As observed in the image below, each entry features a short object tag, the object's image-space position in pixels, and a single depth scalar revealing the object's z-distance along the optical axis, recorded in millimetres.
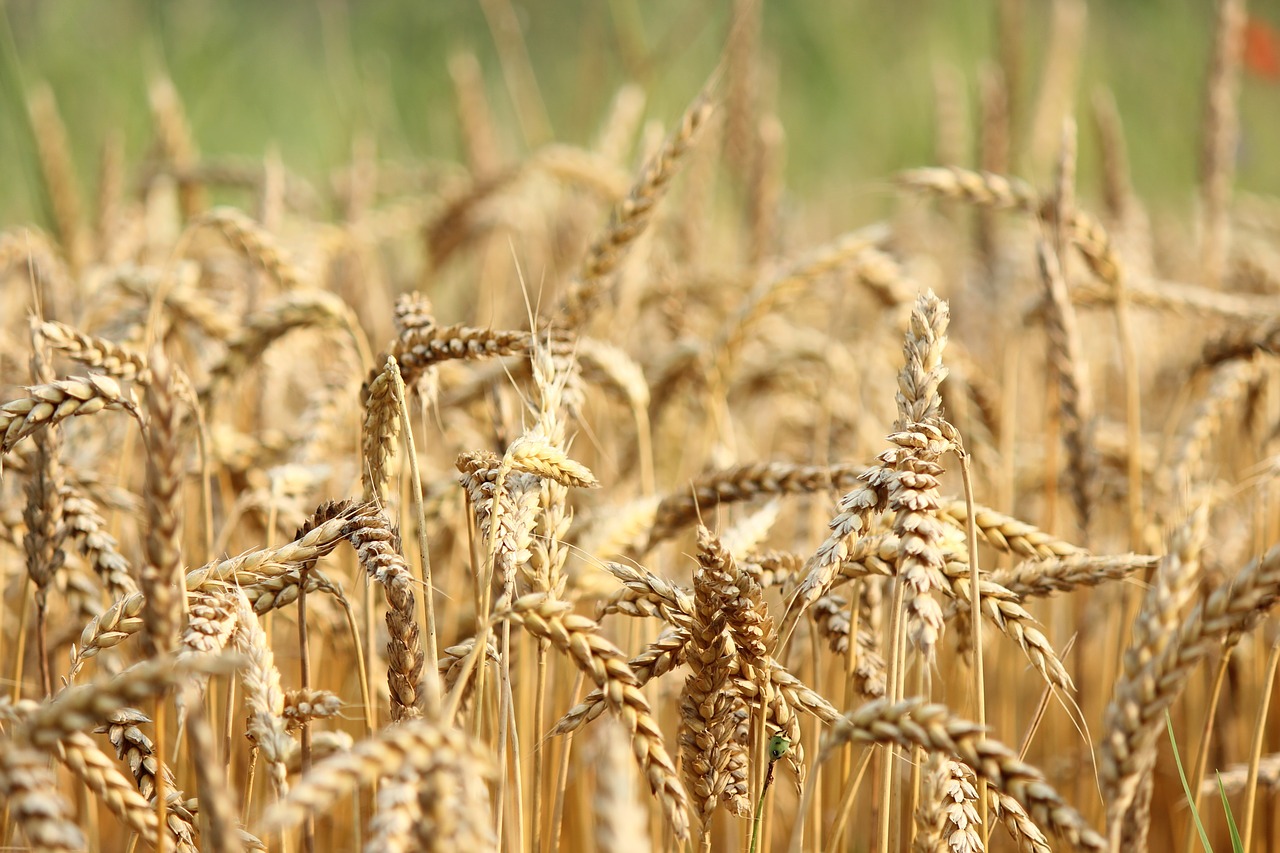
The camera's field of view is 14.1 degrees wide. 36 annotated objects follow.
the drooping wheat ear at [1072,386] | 1585
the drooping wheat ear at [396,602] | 1442
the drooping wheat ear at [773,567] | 1492
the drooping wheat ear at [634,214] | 1561
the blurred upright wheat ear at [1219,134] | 1845
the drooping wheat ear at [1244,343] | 1588
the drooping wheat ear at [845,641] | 1496
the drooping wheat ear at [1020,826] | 1457
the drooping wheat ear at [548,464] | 1452
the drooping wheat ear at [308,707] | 1459
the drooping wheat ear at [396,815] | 1260
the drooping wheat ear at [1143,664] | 1367
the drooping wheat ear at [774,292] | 1630
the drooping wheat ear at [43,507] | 1486
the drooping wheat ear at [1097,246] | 1610
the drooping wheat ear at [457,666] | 1463
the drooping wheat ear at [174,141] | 1850
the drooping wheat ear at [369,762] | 1149
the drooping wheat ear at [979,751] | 1390
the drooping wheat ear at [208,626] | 1431
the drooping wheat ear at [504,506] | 1447
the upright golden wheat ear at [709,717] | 1451
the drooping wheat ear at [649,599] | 1462
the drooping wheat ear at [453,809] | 1247
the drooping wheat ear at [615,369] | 1590
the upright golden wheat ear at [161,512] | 1299
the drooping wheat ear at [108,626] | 1455
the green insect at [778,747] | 1466
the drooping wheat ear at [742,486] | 1517
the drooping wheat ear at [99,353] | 1480
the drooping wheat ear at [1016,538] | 1491
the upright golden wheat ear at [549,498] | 1470
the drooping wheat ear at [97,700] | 1229
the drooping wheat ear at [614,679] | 1431
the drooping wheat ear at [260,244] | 1585
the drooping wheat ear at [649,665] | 1460
